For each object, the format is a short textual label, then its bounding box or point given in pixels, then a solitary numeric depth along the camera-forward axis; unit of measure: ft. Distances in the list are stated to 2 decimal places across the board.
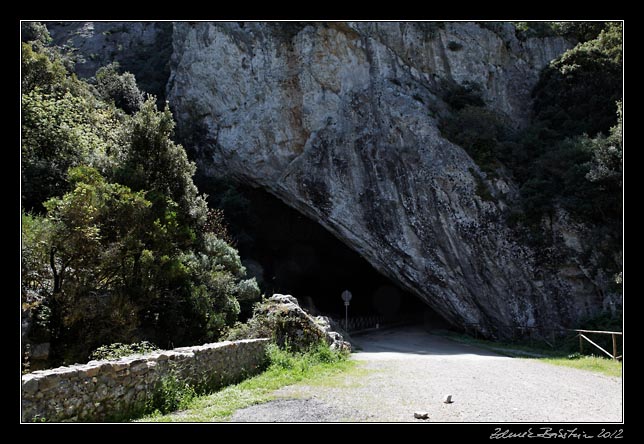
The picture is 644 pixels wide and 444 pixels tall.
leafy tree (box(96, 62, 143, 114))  85.13
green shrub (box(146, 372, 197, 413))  20.52
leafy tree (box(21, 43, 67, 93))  59.50
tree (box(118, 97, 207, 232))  46.03
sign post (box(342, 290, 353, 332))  75.05
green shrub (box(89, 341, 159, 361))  24.94
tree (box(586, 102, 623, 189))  54.80
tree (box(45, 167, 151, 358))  31.58
